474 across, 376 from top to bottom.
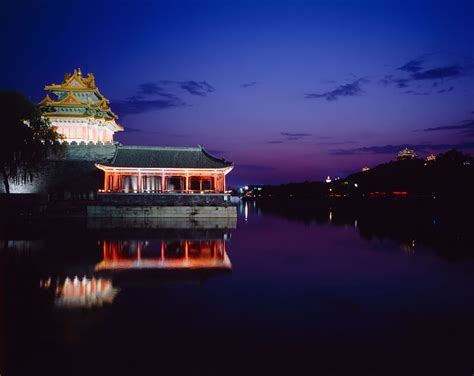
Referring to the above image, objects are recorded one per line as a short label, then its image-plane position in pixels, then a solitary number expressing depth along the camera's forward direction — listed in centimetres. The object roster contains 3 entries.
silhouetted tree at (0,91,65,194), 3034
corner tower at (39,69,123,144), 4409
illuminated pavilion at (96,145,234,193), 3447
